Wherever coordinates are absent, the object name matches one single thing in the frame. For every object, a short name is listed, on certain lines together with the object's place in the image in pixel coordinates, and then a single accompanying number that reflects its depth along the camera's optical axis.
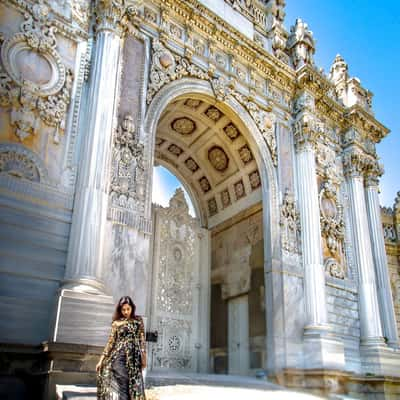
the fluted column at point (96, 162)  8.12
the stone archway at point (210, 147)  11.66
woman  5.26
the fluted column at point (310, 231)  12.21
